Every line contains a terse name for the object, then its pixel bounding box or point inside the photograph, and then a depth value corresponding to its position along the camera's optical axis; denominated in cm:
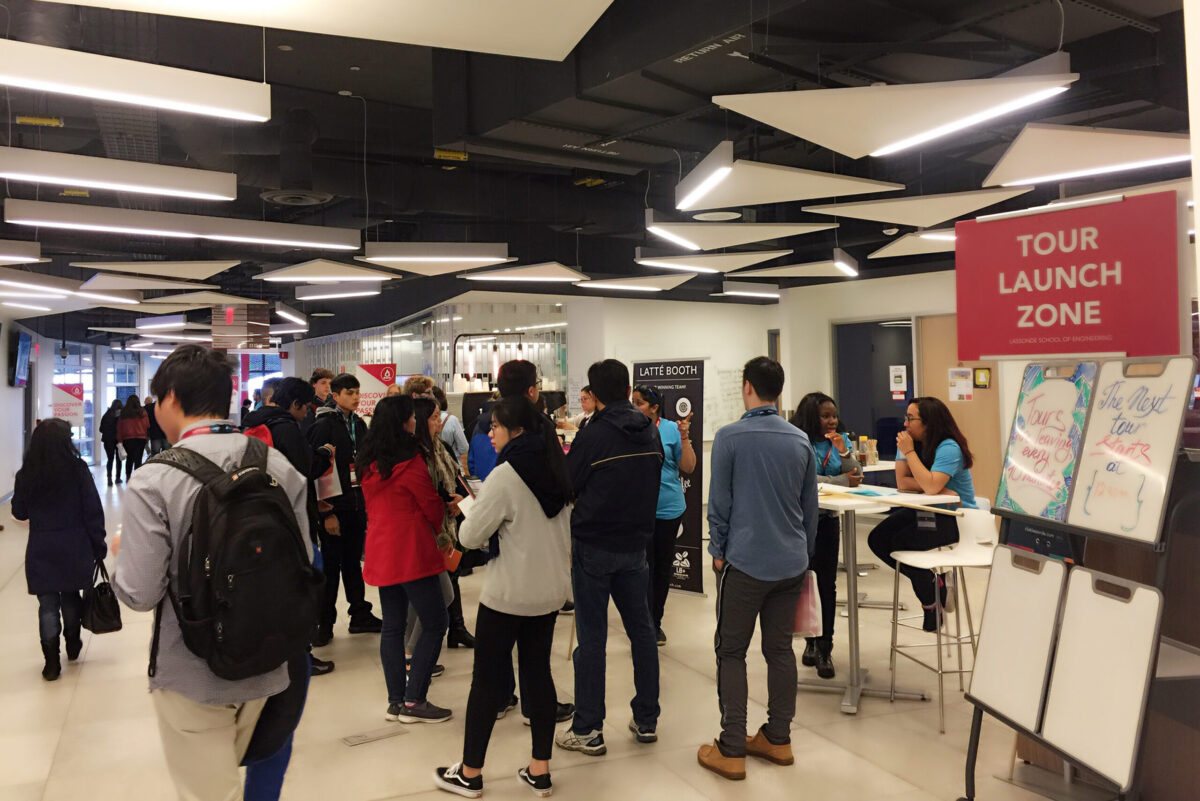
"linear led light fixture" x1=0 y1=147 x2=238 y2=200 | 522
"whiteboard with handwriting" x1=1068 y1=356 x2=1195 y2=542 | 248
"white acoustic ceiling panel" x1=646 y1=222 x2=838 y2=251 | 688
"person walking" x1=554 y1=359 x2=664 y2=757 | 357
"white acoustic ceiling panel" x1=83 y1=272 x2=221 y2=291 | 973
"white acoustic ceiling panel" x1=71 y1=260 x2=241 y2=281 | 862
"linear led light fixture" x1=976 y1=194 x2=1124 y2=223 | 288
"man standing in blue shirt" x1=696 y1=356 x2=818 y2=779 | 347
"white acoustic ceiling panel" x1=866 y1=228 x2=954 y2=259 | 772
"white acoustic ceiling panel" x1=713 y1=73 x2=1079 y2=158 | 366
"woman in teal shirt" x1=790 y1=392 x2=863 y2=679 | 483
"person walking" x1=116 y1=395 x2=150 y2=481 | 1551
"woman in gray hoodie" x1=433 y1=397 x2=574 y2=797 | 316
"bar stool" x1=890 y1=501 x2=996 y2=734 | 399
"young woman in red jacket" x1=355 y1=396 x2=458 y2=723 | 393
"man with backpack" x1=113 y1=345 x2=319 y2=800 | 201
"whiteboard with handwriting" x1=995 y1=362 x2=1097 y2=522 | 290
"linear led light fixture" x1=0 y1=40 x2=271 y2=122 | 363
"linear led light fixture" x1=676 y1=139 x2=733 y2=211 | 486
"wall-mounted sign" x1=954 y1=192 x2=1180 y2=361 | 281
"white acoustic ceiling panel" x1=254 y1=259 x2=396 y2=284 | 888
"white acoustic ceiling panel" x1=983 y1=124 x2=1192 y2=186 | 451
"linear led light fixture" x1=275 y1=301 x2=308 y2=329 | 1525
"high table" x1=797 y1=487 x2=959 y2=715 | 421
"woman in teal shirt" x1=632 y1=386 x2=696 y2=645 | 524
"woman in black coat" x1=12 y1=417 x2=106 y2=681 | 488
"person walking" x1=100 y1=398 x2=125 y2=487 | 1625
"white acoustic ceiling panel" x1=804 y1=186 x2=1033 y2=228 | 594
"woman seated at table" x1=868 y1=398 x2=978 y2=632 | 477
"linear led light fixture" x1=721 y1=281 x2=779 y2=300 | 1133
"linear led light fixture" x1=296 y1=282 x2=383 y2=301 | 1223
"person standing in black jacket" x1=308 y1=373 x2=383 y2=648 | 531
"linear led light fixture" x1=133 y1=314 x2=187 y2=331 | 1692
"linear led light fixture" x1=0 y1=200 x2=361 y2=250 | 638
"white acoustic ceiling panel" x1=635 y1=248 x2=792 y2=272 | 873
